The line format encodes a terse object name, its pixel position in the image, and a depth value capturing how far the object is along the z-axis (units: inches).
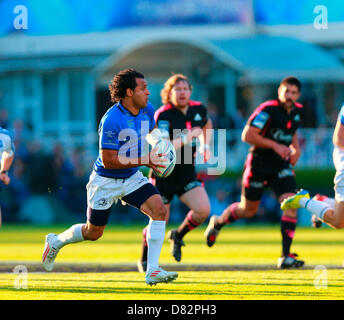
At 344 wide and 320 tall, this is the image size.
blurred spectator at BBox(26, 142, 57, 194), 995.3
